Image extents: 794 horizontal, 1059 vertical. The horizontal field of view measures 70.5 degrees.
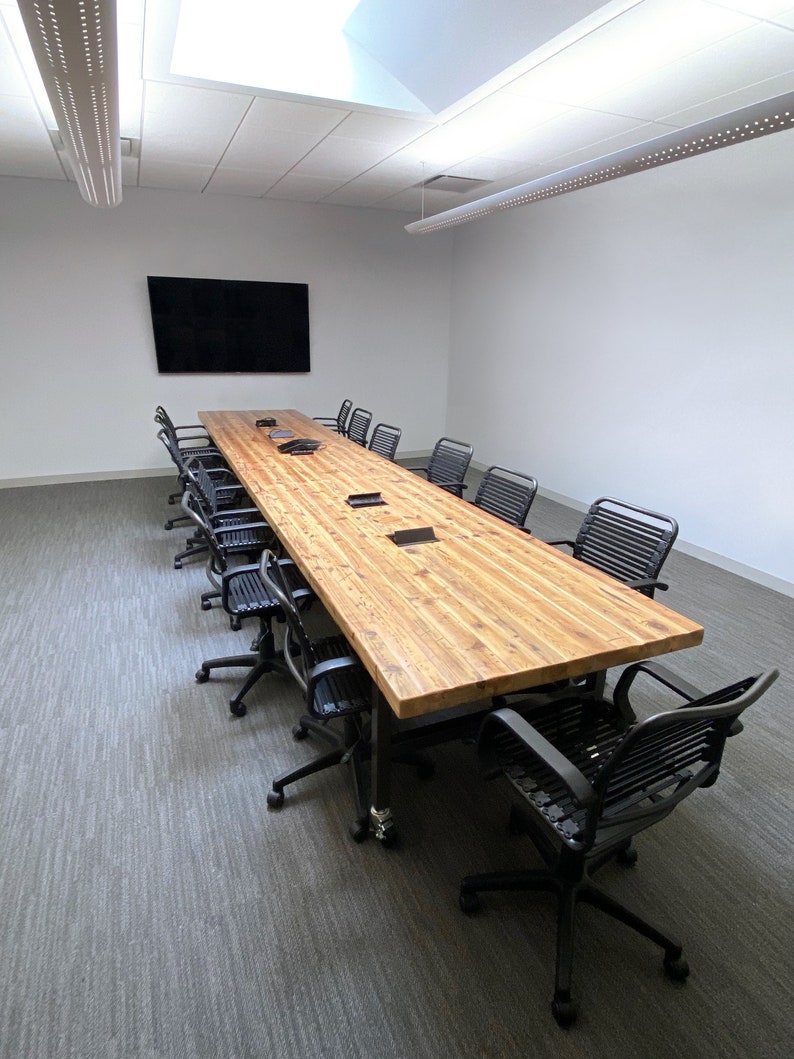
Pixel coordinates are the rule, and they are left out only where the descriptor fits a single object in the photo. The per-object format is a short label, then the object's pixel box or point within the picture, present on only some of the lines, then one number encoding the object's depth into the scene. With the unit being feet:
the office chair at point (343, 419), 19.82
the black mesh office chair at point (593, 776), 4.06
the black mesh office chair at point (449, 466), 12.60
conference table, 5.04
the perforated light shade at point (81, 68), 5.03
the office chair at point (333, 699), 5.85
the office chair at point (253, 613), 8.02
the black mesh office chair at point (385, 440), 14.93
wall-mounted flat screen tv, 20.25
